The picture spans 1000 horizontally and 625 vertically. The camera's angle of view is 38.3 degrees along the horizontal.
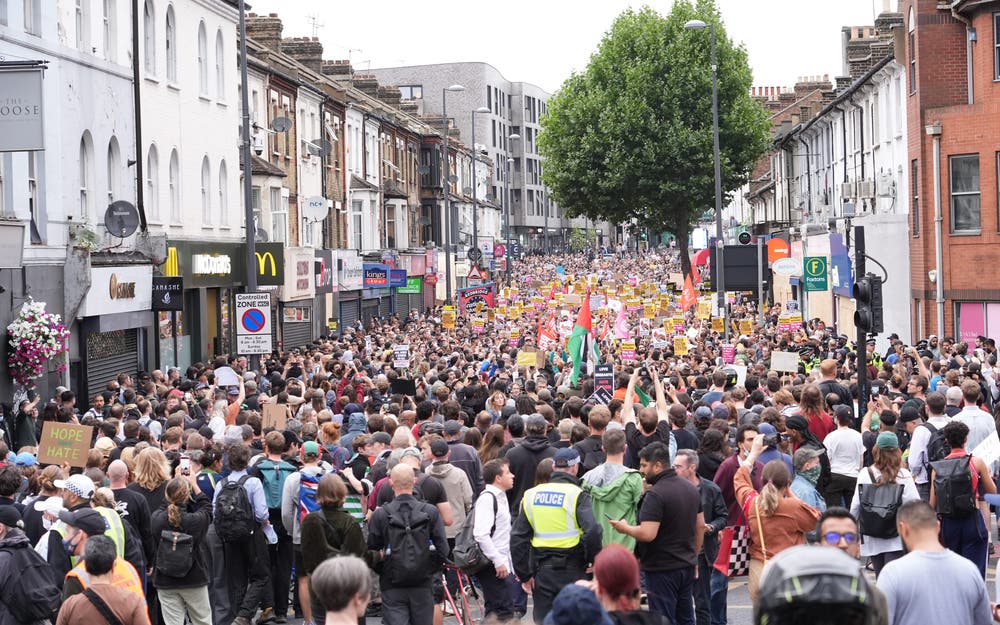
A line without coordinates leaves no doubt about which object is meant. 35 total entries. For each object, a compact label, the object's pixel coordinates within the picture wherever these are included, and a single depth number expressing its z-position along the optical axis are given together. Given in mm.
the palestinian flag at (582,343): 22781
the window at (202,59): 33688
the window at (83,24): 25984
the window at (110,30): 27562
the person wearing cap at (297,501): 11469
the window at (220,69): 35125
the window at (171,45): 31328
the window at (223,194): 35453
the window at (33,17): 23281
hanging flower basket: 21297
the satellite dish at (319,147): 44250
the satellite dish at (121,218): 25438
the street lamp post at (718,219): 36500
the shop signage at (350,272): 48156
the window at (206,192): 34000
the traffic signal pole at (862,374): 17000
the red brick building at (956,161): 31688
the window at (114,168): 27734
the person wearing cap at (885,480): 9914
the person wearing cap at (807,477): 10352
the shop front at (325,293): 44406
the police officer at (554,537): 9711
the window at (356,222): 53250
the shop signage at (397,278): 50938
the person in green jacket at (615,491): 10109
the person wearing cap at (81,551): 8461
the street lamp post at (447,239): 51438
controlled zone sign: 24656
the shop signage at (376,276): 49269
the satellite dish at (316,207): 42281
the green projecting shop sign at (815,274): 38150
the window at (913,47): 34094
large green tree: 60875
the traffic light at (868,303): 17667
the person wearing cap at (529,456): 11688
